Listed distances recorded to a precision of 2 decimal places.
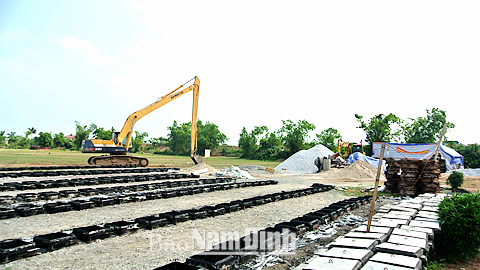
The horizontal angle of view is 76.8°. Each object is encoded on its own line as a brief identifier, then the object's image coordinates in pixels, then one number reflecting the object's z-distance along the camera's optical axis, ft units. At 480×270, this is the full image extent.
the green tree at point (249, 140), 216.74
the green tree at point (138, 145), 274.42
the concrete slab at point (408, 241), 15.72
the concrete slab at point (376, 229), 18.21
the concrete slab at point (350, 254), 13.63
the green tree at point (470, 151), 115.96
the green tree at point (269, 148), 180.86
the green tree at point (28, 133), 289.08
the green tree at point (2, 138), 267.47
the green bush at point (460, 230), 18.60
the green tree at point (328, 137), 171.53
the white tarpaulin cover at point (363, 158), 93.43
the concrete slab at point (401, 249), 14.33
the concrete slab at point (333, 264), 12.60
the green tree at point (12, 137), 280.10
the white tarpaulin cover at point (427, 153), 78.48
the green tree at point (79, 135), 254.53
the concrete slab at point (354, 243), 15.27
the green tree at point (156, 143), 295.07
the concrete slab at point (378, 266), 12.78
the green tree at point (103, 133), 226.99
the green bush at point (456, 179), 52.80
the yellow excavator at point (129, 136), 83.71
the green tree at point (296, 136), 174.94
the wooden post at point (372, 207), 18.30
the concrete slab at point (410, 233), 17.13
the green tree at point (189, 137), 245.45
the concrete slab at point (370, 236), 16.65
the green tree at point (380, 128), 140.05
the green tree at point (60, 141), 254.06
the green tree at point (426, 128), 135.23
